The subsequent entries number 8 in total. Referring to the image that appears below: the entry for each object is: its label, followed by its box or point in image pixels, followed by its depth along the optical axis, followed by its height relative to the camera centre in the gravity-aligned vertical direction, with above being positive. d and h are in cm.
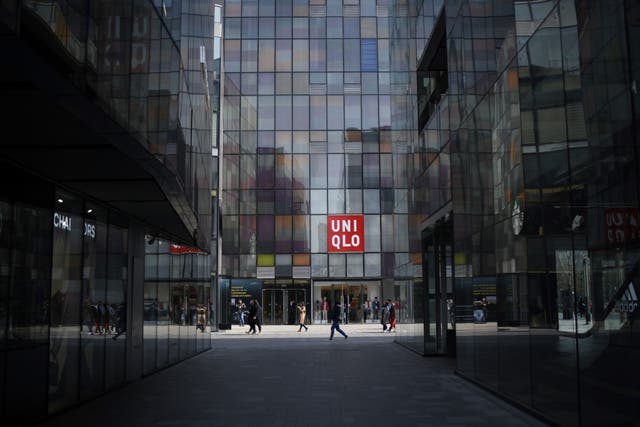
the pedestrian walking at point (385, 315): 3725 -139
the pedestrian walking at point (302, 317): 4066 -147
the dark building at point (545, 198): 750 +135
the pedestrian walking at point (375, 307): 5012 -115
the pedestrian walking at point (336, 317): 2975 -109
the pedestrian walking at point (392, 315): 3678 -129
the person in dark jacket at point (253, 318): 3678 -138
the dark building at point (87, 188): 606 +169
